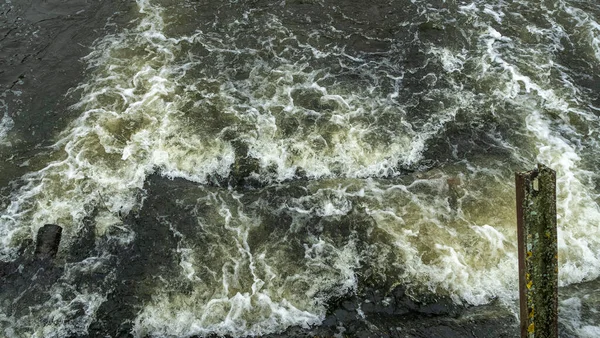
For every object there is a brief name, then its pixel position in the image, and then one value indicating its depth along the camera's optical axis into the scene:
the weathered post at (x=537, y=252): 5.01
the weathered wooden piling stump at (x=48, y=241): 8.09
